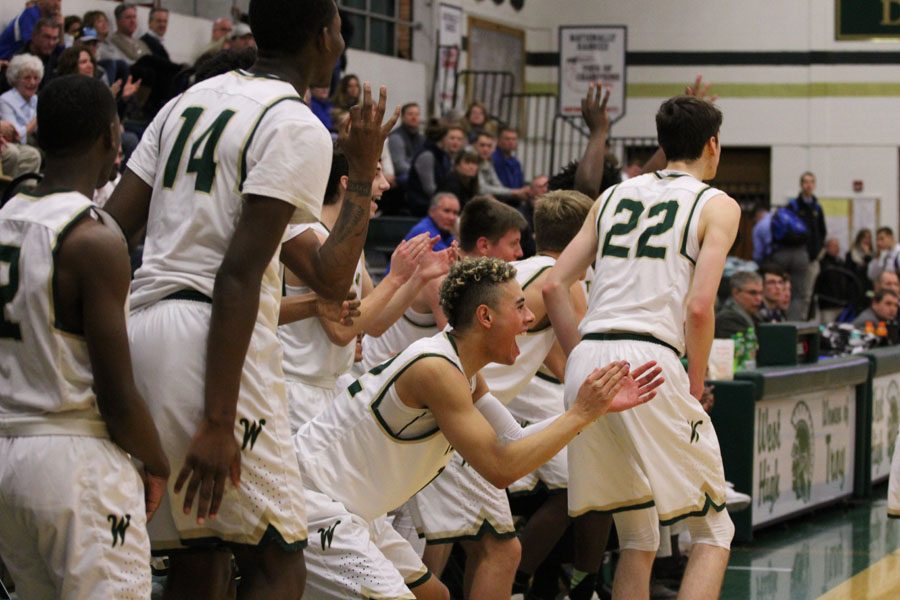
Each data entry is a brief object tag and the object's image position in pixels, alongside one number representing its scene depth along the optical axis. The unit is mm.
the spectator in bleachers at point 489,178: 15352
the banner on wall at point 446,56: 20672
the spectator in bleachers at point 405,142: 15516
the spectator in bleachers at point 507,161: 16844
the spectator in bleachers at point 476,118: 17672
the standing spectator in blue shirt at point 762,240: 19438
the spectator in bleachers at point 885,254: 20016
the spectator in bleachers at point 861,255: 21094
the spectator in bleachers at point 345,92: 15406
